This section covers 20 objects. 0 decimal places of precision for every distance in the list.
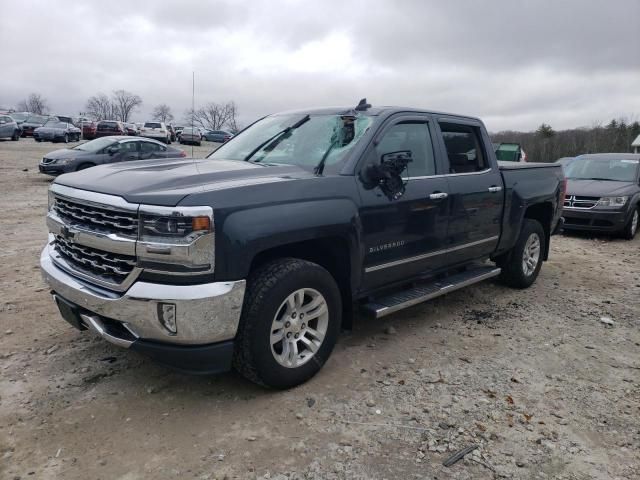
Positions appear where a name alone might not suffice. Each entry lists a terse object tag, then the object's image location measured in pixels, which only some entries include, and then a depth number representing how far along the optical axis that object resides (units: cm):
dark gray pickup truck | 288
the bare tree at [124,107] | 8994
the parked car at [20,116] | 3694
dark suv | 961
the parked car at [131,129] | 3751
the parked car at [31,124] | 3585
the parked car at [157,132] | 3869
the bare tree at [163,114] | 9062
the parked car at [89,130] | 3472
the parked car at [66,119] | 3791
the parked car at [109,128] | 3412
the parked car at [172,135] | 4166
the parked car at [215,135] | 5162
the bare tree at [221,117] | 7388
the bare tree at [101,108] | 8950
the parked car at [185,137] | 3680
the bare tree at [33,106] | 10200
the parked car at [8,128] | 2906
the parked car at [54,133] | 3083
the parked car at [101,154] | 1459
